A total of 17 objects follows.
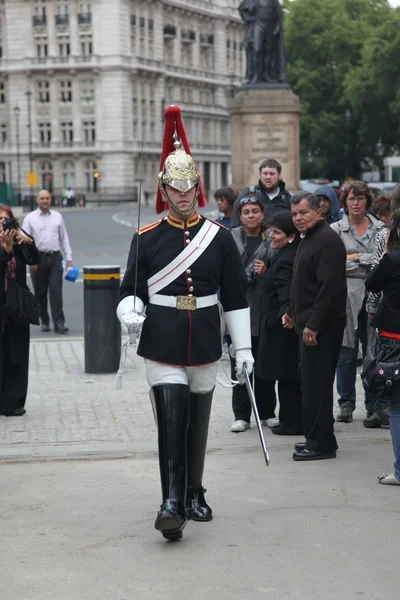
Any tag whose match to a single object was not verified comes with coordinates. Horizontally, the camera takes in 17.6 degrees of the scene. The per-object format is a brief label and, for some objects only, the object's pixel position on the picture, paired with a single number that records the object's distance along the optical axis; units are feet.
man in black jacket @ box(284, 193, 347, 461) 28.02
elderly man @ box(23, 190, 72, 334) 54.54
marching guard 22.26
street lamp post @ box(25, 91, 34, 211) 341.82
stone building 355.36
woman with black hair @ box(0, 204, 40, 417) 33.60
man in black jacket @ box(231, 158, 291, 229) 38.88
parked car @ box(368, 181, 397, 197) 145.89
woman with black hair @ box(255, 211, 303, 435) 31.09
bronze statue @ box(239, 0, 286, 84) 89.51
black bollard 42.83
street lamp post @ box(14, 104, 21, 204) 353.92
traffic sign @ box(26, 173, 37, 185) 279.90
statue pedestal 87.92
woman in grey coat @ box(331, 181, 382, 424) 33.40
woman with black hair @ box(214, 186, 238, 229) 41.27
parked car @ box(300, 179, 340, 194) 131.36
